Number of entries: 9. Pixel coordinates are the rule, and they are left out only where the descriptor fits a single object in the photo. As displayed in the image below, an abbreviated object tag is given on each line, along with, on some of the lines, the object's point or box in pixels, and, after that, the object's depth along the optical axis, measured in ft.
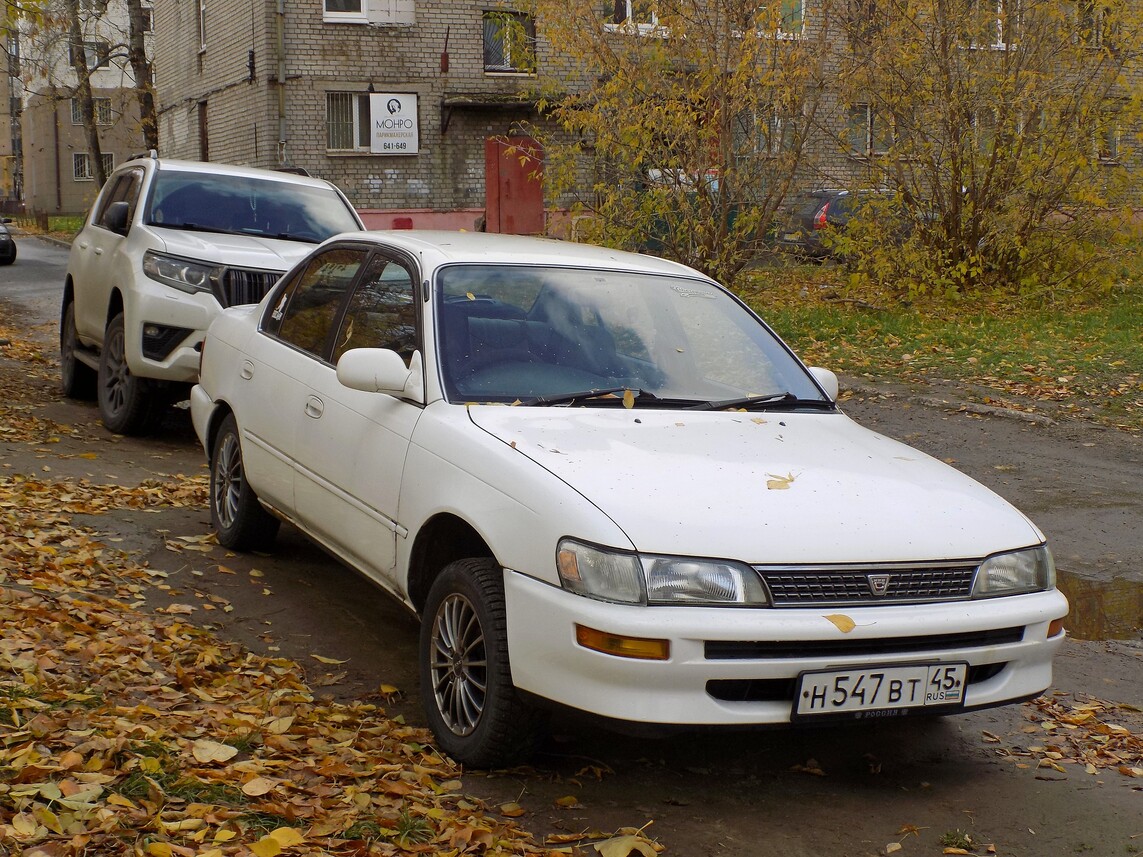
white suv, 29.30
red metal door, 94.53
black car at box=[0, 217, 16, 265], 91.40
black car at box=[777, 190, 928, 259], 52.75
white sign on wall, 92.68
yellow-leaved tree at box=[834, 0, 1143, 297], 52.65
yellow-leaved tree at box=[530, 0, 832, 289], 48.49
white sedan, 11.92
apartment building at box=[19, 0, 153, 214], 186.29
